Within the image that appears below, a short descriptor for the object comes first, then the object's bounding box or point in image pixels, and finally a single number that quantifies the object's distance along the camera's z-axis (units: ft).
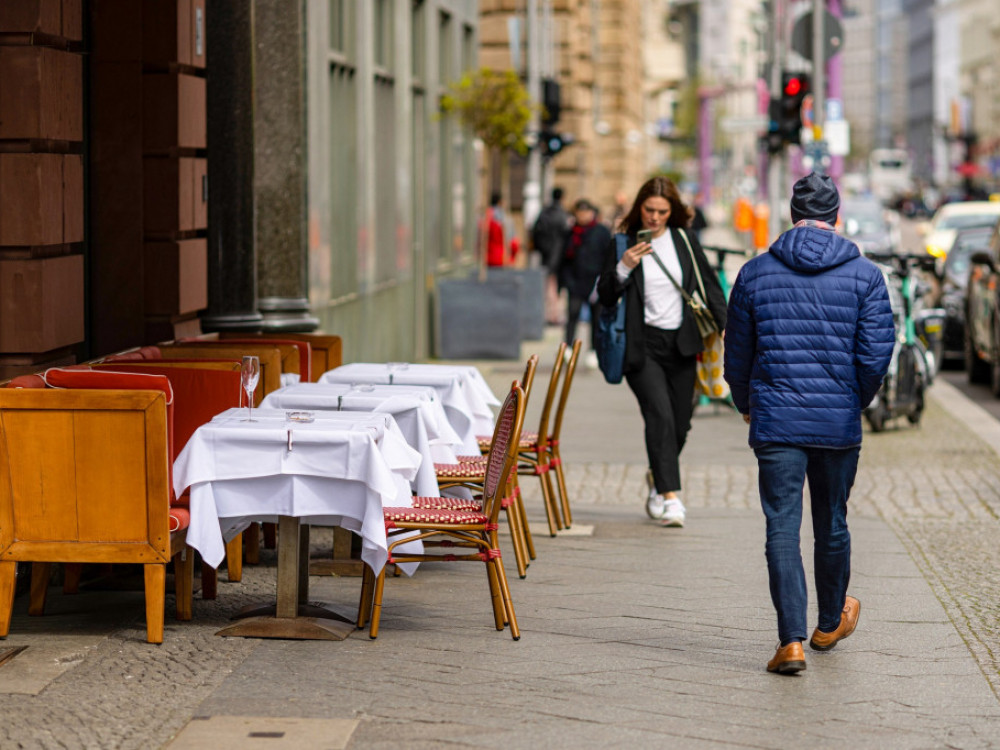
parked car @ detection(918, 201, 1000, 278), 105.09
